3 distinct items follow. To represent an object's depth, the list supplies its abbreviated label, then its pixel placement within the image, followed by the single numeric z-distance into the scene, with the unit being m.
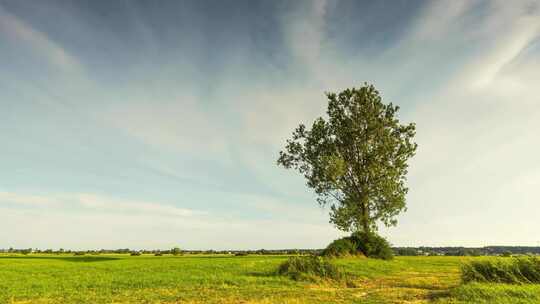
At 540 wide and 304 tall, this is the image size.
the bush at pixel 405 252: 65.04
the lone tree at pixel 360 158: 44.22
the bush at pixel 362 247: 36.67
